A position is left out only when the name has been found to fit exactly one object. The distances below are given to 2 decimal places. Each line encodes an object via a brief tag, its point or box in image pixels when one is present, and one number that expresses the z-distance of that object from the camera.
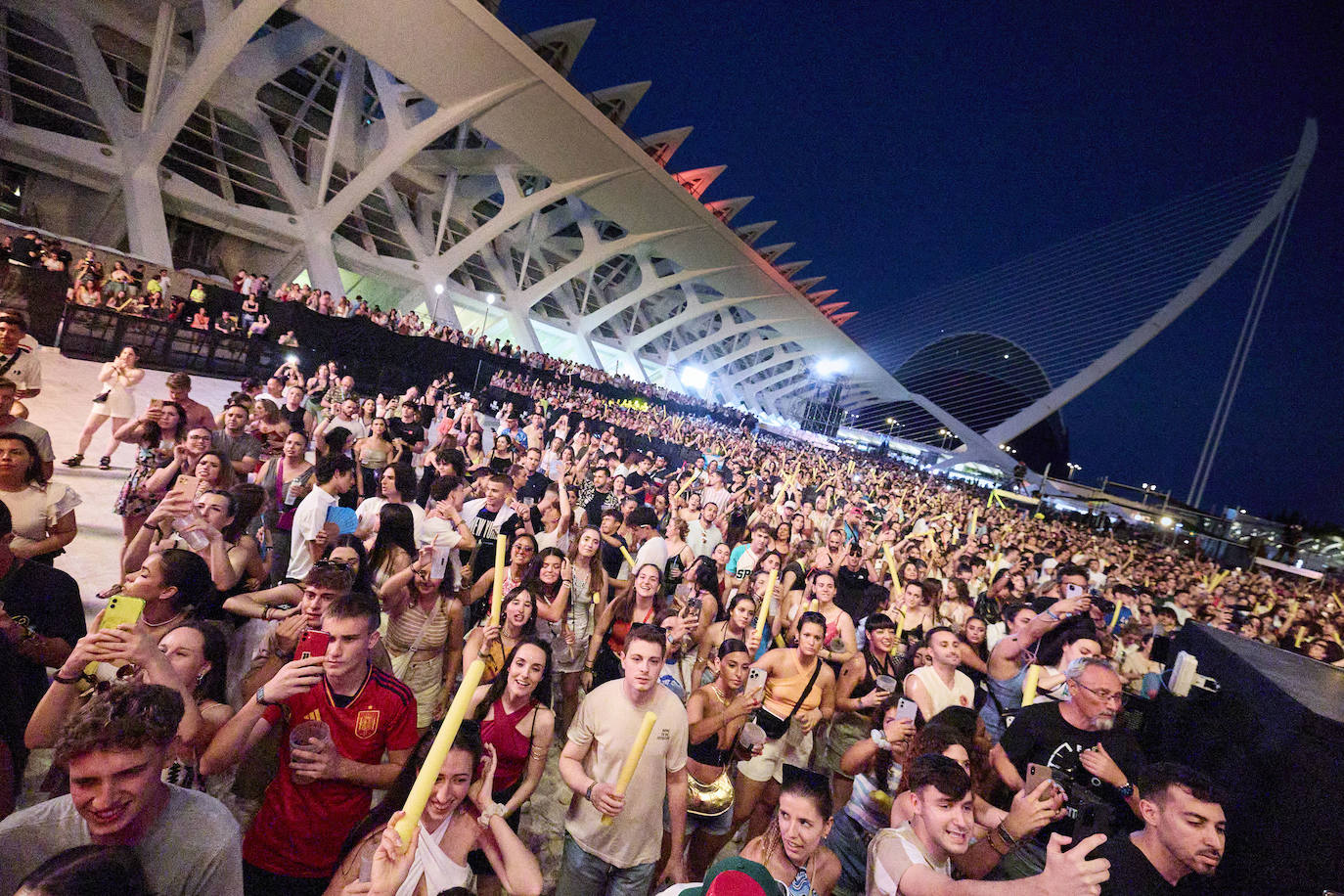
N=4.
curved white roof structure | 17.02
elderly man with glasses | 2.95
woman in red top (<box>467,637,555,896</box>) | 2.75
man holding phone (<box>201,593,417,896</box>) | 2.11
